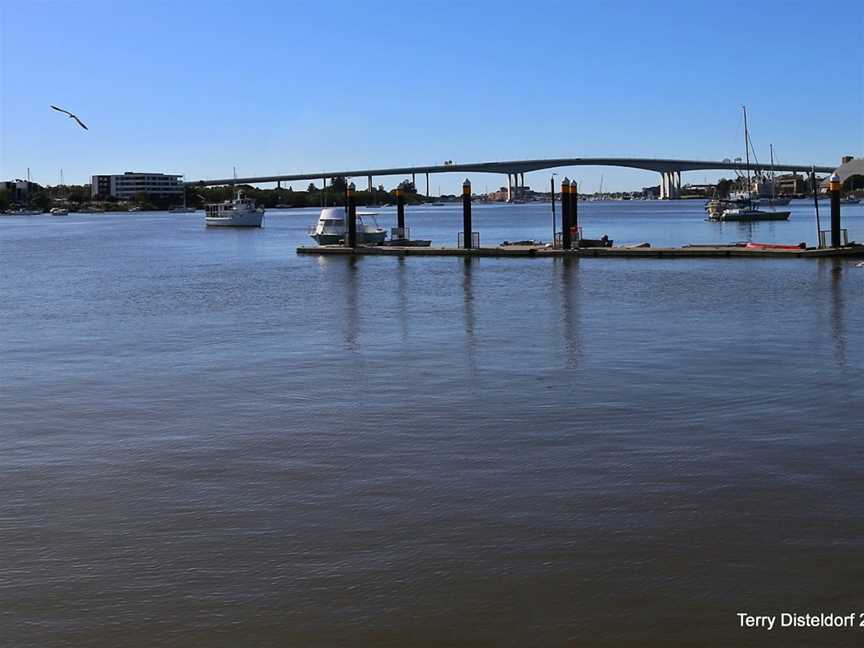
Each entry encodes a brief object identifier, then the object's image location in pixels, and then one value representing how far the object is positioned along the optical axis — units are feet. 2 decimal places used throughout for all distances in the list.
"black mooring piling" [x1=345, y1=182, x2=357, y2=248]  171.80
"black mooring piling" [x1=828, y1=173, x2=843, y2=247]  138.00
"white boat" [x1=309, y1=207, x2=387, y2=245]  188.65
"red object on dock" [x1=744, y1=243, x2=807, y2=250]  139.03
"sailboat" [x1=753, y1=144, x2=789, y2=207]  398.01
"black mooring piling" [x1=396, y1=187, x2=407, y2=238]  185.31
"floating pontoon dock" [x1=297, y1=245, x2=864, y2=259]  134.92
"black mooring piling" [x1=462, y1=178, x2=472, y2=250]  157.48
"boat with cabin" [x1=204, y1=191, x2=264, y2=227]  363.97
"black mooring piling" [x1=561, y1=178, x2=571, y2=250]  150.71
